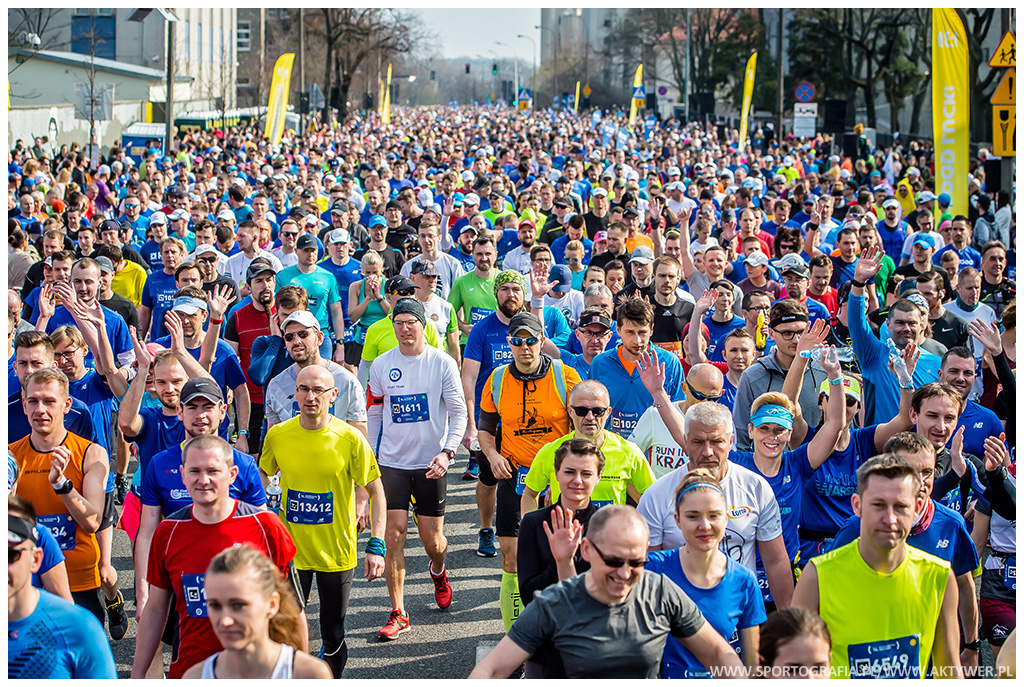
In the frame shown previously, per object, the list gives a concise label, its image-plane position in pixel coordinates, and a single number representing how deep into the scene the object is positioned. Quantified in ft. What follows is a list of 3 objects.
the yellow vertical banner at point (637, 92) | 141.28
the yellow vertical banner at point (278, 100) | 98.35
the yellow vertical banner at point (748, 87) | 104.78
